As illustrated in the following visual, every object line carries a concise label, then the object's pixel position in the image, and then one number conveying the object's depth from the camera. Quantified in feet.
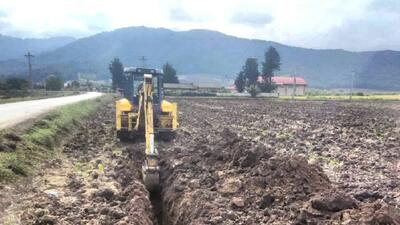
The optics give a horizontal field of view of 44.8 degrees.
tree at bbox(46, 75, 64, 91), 347.30
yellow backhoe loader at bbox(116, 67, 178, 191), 66.85
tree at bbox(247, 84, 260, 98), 295.07
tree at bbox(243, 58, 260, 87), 354.95
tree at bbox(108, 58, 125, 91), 340.63
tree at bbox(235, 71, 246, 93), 369.30
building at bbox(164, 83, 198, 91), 351.38
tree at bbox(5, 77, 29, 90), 242.99
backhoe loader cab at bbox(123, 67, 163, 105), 68.80
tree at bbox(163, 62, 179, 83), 380.41
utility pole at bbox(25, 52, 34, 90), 275.63
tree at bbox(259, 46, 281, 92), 358.23
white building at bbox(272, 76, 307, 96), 450.30
